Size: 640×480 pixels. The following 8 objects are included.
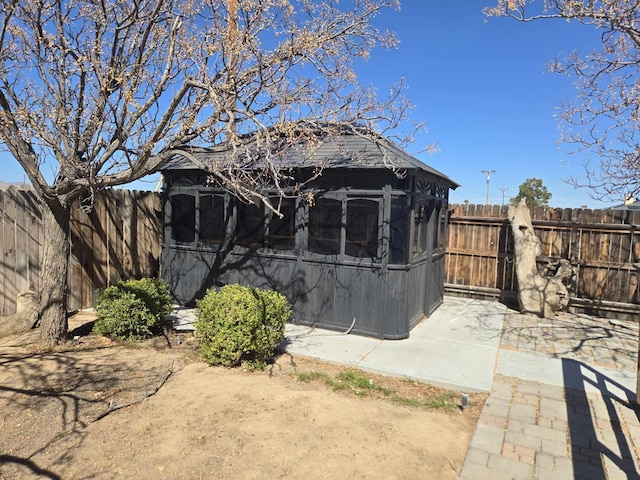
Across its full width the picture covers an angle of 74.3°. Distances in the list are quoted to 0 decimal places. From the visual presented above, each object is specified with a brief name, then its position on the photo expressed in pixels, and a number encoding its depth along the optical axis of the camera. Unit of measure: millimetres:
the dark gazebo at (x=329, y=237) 6051
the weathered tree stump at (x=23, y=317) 5520
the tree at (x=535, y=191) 40156
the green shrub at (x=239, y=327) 4637
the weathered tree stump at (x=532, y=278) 7957
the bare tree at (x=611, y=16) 5152
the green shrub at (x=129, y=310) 5504
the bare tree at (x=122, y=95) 4609
